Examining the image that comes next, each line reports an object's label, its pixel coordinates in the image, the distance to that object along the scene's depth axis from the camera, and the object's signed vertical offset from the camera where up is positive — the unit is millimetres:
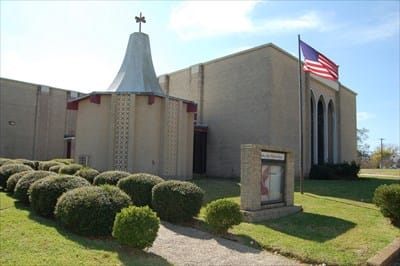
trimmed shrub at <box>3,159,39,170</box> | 20820 -734
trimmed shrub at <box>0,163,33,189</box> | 15305 -909
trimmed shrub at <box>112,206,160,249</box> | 6980 -1485
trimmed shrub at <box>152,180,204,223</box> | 10117 -1336
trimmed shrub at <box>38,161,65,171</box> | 19844 -781
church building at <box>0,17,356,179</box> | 20734 +2843
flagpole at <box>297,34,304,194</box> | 16356 +692
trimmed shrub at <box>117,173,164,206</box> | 11242 -1072
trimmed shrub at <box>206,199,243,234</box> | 8938 -1531
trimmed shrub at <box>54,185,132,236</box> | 8015 -1362
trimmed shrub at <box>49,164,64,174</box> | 18172 -869
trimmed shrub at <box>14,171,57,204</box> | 11649 -1112
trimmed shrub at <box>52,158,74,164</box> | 23241 -619
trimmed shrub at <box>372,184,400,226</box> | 9805 -1152
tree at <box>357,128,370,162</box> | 87375 +2859
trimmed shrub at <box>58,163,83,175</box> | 16330 -805
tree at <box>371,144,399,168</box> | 89850 +1625
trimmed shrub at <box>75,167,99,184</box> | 14250 -883
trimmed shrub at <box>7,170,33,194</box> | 13648 -1159
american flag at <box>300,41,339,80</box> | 17156 +4789
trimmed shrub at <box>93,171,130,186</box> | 12643 -897
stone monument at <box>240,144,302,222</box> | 10695 -807
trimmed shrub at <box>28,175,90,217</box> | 9680 -1095
